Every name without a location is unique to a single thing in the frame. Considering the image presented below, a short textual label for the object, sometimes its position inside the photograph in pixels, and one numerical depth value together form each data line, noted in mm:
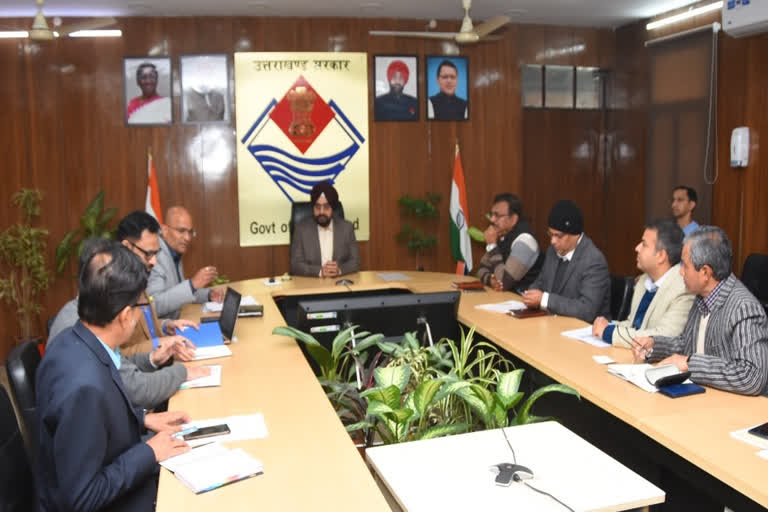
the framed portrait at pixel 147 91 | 6383
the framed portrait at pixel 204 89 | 6473
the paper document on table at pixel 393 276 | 5083
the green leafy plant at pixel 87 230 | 6141
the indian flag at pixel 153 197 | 6316
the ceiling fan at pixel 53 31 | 4766
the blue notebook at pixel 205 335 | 3281
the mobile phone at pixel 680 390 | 2420
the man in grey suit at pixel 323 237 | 5590
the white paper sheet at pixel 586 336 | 3184
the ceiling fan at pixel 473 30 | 5168
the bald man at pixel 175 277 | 3875
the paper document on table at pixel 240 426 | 2131
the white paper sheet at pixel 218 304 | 4135
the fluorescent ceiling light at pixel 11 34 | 6055
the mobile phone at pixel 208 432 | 2115
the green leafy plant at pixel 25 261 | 6074
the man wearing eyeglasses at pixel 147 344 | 2457
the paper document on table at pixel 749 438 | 1994
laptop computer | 3299
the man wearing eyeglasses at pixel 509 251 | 4555
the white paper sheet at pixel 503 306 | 3982
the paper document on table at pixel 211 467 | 1811
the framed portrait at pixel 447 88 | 6957
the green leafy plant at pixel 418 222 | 6860
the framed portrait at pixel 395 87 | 6848
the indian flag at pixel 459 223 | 6641
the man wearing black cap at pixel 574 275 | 3801
